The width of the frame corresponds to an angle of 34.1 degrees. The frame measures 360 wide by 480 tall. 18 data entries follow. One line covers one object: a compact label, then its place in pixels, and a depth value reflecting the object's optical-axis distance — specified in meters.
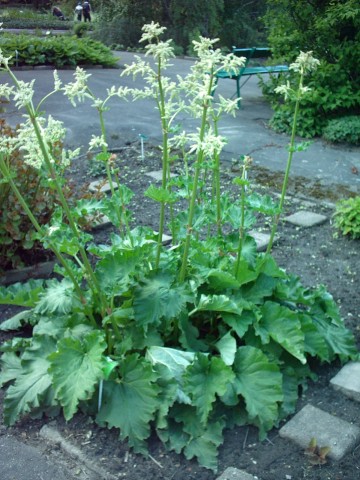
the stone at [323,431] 2.65
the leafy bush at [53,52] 15.17
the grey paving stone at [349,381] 2.98
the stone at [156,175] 6.44
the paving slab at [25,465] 2.55
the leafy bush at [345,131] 8.34
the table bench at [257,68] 10.91
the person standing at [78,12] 30.28
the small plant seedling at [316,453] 2.57
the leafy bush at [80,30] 24.06
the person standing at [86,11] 29.76
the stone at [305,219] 5.25
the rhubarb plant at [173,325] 2.61
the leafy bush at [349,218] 4.87
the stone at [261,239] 4.70
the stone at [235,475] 2.46
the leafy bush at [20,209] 3.99
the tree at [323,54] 8.62
